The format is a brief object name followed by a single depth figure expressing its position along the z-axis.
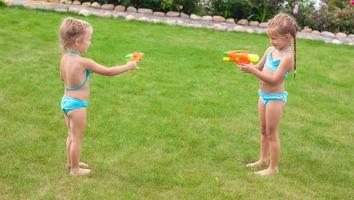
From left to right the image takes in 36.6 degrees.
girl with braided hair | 4.37
